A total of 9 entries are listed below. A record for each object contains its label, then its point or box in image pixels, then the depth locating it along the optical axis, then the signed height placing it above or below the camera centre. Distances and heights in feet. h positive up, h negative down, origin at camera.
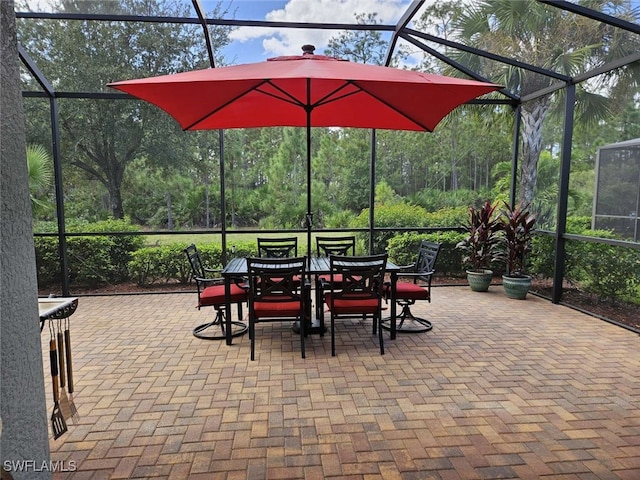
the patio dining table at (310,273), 11.64 -2.01
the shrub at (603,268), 14.42 -2.41
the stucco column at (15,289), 3.74 -0.83
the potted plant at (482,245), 18.57 -1.89
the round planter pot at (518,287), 17.58 -3.58
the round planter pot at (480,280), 18.81 -3.52
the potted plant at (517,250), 17.64 -2.00
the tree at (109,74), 21.70 +7.19
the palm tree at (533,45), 17.11 +7.47
